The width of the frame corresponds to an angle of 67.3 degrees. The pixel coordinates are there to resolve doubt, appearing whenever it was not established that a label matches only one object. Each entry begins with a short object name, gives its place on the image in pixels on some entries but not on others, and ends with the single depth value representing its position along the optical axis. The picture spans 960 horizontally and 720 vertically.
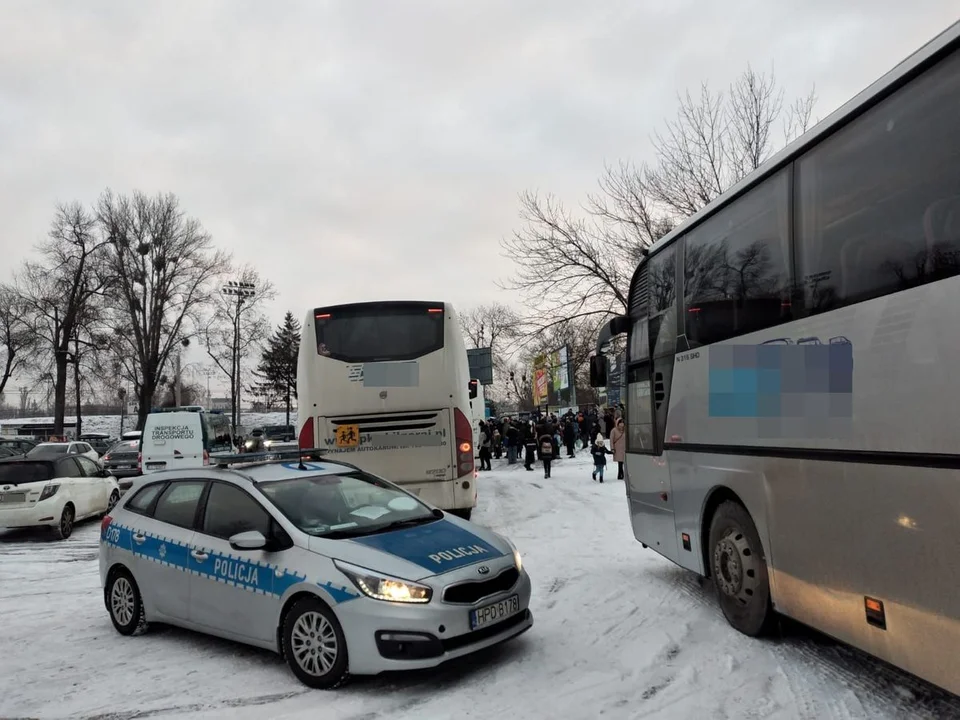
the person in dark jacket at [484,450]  25.94
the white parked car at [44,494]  12.87
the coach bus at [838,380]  3.45
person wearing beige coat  17.64
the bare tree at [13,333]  40.16
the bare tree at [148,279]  39.88
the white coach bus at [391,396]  10.88
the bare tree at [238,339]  48.72
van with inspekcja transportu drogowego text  20.31
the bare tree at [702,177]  20.42
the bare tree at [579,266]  24.50
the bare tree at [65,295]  38.97
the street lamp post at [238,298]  49.03
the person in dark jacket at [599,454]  18.67
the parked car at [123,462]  26.98
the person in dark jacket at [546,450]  20.97
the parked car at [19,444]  37.10
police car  4.84
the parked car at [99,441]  48.79
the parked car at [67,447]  29.63
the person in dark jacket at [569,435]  29.22
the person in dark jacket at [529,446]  25.20
